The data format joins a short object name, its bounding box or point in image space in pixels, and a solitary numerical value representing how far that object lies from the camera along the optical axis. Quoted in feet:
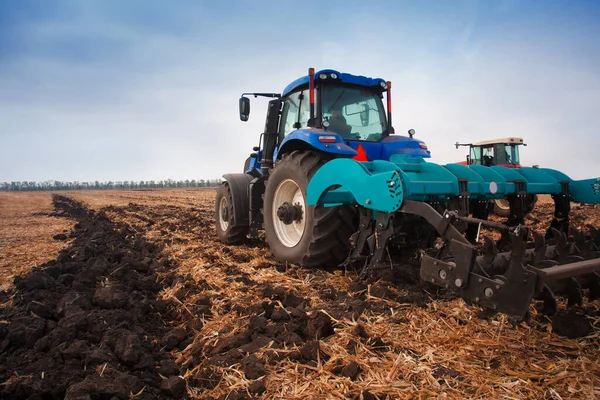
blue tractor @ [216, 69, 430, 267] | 14.30
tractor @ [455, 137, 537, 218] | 49.16
